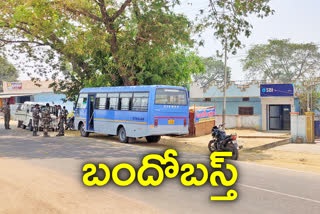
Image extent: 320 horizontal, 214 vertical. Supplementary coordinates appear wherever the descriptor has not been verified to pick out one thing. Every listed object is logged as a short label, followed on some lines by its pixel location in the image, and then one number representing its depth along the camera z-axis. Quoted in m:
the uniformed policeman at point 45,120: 19.34
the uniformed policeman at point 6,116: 26.27
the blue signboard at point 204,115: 23.07
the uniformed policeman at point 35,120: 19.89
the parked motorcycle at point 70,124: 25.79
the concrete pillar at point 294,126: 20.89
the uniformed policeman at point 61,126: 20.14
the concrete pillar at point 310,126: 20.47
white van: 23.23
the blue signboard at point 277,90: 28.81
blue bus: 16.02
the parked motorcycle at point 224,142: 12.65
